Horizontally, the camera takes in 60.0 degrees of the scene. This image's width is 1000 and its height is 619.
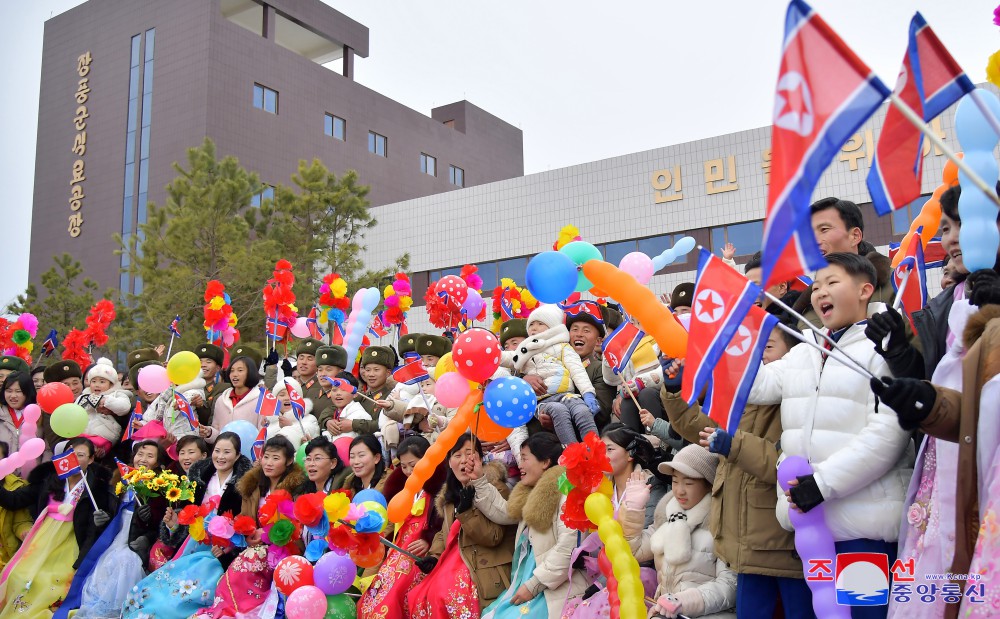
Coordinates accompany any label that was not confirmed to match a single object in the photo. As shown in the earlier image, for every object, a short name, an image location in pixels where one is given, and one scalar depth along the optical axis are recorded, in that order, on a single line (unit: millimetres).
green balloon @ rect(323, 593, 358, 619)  5043
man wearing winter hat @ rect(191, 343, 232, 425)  7840
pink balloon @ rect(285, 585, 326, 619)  4832
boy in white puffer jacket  3045
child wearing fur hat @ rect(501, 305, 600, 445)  5031
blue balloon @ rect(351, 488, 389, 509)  4910
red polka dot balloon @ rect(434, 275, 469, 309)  7219
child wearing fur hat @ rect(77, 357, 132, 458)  7195
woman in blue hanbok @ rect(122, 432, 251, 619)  5660
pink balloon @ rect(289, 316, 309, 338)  9164
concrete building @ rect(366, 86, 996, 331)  17656
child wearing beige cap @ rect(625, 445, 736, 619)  3617
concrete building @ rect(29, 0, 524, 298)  27500
